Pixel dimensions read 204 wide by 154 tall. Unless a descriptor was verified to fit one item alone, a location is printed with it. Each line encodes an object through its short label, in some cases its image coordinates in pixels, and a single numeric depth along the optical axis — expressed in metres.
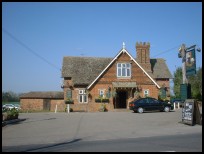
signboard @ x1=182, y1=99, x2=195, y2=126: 13.68
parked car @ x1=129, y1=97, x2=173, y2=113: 22.15
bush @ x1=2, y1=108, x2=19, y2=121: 16.52
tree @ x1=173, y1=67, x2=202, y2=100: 40.52
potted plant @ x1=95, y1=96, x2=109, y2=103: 27.51
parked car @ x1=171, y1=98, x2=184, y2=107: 29.57
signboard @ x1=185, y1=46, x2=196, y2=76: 14.46
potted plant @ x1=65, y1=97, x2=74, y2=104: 28.31
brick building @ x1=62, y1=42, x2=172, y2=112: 27.62
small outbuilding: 37.10
